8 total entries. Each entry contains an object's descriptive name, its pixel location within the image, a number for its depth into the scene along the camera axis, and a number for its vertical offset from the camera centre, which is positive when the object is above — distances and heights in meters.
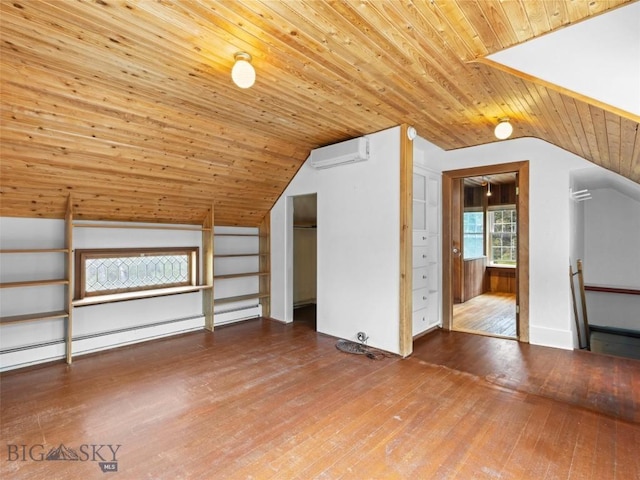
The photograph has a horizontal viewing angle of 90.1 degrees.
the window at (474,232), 7.51 +0.18
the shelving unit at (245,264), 4.89 -0.39
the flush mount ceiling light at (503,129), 3.16 +1.11
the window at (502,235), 7.48 +0.10
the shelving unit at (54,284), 3.04 -0.42
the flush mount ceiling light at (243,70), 2.05 +1.10
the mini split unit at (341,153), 3.69 +1.05
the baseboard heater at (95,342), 3.18 -1.15
